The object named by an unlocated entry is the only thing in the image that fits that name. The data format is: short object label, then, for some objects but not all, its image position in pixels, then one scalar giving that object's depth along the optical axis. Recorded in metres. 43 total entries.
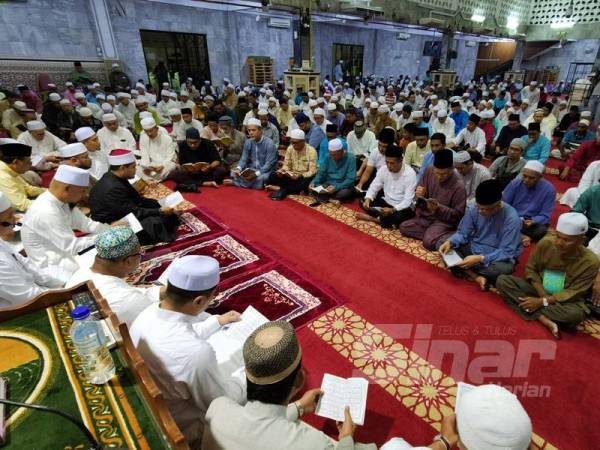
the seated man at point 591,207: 3.19
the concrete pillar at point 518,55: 18.31
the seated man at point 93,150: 4.42
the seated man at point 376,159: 4.38
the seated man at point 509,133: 5.74
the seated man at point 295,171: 4.67
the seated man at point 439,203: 3.29
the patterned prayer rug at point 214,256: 3.01
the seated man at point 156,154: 5.15
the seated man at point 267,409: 1.03
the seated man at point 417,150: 4.72
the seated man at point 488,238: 2.62
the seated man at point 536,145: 4.80
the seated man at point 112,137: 5.55
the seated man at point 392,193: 3.75
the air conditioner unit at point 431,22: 12.62
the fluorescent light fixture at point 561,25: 15.30
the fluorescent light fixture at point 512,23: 16.25
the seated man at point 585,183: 3.77
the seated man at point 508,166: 4.24
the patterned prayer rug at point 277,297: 2.55
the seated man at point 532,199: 3.32
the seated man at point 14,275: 1.87
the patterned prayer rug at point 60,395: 0.92
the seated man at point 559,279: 2.17
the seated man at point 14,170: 3.27
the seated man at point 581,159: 4.80
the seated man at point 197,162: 5.01
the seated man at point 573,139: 6.22
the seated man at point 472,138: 5.68
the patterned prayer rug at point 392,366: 1.86
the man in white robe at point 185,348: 1.31
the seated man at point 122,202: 3.24
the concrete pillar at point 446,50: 14.75
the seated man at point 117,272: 1.62
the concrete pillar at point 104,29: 8.88
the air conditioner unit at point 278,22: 11.31
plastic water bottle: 1.10
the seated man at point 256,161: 4.96
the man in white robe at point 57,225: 2.37
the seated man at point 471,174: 3.77
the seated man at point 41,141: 5.06
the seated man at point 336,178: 4.42
